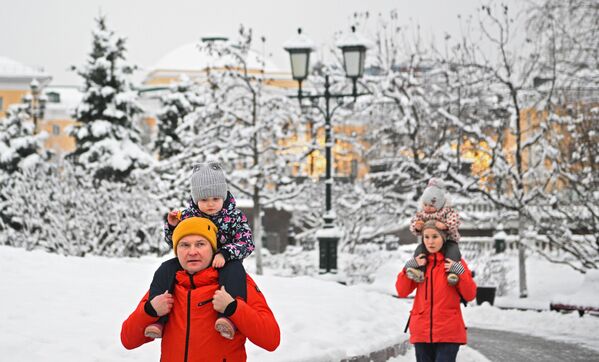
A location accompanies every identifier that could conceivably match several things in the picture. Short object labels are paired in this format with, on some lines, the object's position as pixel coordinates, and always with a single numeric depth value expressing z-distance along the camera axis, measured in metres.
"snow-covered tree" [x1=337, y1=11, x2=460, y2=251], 27.80
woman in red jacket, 7.45
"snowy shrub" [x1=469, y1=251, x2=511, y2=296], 24.50
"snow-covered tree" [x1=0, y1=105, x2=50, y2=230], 42.38
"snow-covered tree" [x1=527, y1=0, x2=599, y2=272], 16.71
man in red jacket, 4.46
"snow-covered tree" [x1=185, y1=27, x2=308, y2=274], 28.09
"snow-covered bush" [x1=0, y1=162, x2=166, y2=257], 24.80
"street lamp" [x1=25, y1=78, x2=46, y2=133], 32.81
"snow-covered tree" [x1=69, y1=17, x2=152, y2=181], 40.28
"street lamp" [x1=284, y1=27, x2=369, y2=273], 17.66
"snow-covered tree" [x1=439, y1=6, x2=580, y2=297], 24.17
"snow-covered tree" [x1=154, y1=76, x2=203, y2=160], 45.81
